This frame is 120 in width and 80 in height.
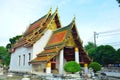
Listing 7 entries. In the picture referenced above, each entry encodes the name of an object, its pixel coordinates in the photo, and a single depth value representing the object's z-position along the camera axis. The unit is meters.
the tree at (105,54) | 19.35
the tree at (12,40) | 23.65
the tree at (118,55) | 19.02
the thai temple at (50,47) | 10.35
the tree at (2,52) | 33.61
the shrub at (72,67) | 9.21
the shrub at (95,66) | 11.08
